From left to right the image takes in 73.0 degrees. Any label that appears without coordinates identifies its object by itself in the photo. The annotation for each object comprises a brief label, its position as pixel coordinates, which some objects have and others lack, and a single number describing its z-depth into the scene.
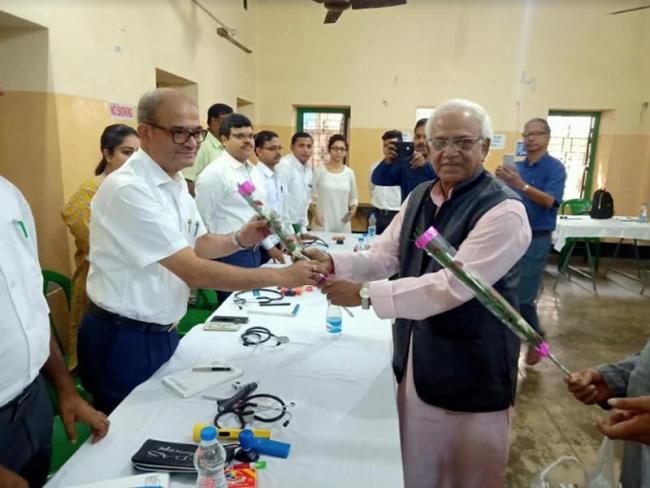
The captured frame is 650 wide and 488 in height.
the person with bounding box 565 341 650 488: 0.98
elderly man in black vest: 1.35
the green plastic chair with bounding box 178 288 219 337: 2.75
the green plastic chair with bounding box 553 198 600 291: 5.47
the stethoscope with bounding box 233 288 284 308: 2.21
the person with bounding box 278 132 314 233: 4.53
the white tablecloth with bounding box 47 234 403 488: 1.04
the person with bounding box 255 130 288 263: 3.91
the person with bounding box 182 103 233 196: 3.89
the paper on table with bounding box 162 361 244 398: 1.37
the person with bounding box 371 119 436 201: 3.13
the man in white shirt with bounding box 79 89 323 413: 1.43
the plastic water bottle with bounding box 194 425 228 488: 0.94
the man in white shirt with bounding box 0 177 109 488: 1.10
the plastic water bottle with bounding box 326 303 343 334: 1.89
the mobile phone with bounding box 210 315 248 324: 1.96
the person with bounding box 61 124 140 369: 2.58
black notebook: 1.02
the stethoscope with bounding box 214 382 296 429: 1.23
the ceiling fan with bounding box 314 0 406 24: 3.51
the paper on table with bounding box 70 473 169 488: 0.95
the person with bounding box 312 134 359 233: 4.75
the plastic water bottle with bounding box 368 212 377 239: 4.16
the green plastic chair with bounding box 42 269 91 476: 1.50
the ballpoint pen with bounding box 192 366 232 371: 1.49
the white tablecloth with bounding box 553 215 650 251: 5.01
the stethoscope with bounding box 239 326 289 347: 1.74
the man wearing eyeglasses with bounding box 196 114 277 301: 3.03
